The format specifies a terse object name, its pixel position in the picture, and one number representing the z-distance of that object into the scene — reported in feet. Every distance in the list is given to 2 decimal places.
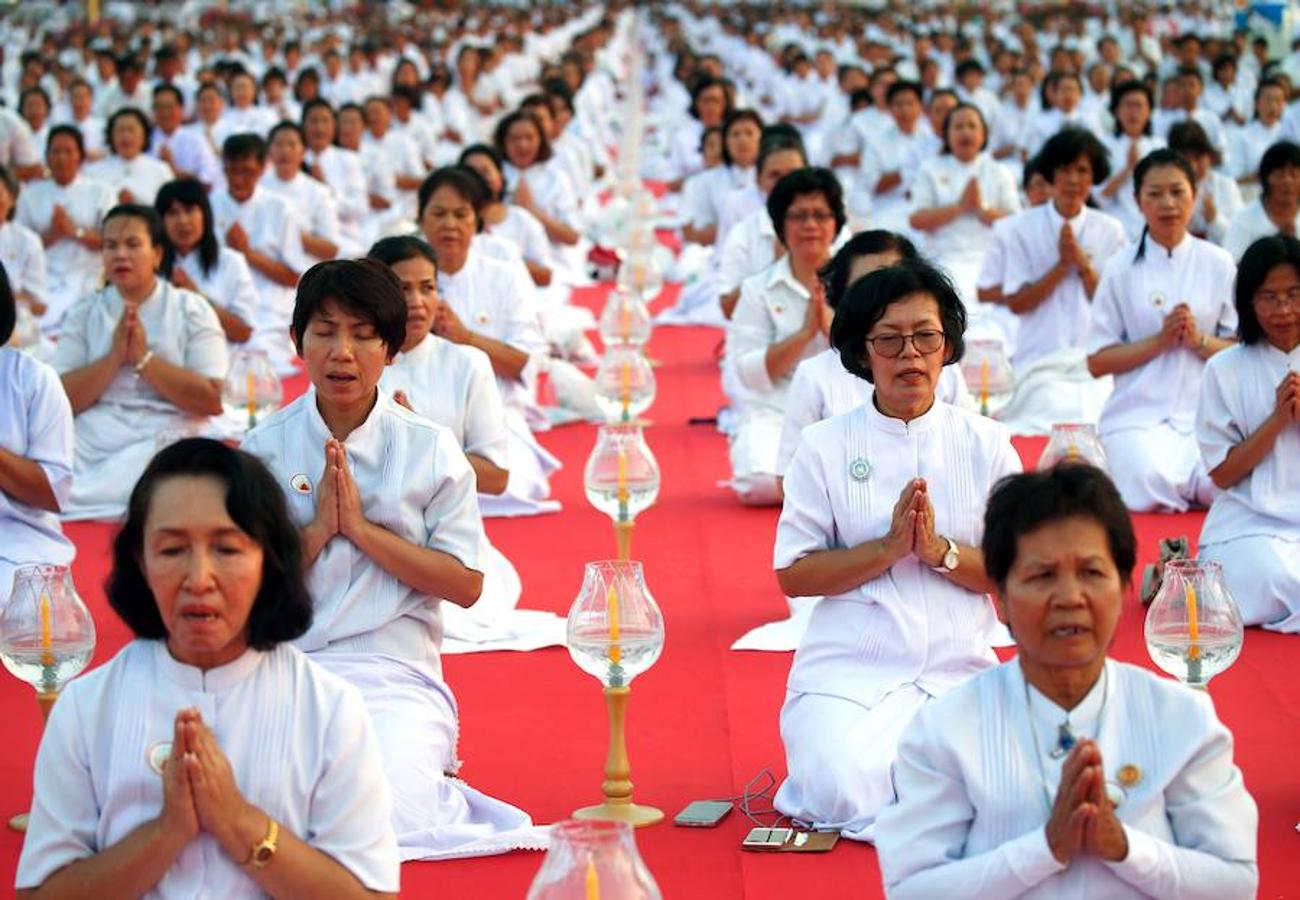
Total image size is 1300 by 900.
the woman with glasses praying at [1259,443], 18.93
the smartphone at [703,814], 15.05
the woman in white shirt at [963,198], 37.81
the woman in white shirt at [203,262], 27.48
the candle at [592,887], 9.30
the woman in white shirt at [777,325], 22.62
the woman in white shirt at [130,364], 23.91
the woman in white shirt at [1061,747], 10.00
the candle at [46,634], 14.32
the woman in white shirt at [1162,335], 24.89
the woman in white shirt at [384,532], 14.58
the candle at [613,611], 14.57
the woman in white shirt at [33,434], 18.11
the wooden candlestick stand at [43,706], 14.53
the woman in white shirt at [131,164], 41.37
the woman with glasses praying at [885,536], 14.78
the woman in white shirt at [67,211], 37.55
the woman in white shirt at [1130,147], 39.86
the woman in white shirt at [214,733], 10.02
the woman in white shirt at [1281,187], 26.50
